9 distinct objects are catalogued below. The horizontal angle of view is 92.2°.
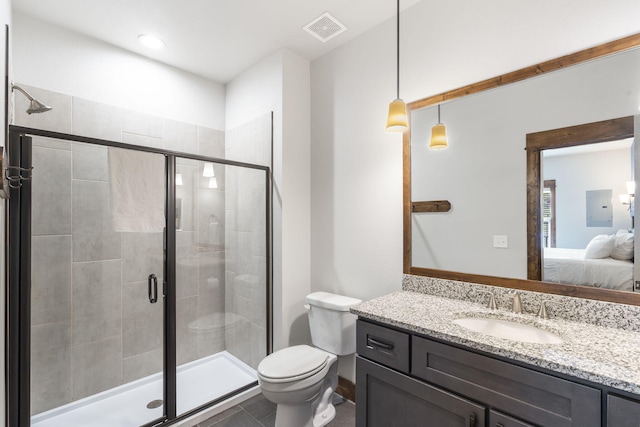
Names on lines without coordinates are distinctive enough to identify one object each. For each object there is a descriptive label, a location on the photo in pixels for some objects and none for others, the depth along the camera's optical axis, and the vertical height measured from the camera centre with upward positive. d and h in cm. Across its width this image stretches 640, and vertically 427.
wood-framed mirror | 129 +12
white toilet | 170 -89
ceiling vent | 205 +129
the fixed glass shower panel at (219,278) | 215 -49
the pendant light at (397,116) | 164 +52
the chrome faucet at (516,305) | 144 -43
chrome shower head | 160 +56
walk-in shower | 189 -46
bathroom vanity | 92 -55
